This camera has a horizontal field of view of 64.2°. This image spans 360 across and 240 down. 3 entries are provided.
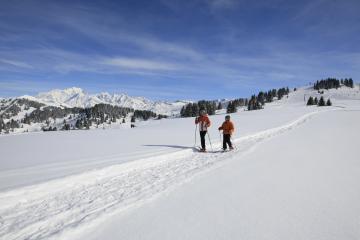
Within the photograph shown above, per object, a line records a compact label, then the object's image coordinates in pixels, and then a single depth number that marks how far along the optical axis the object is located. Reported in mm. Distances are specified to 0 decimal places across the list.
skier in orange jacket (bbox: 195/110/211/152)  15008
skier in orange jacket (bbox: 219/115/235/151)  15349
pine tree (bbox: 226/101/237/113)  120050
